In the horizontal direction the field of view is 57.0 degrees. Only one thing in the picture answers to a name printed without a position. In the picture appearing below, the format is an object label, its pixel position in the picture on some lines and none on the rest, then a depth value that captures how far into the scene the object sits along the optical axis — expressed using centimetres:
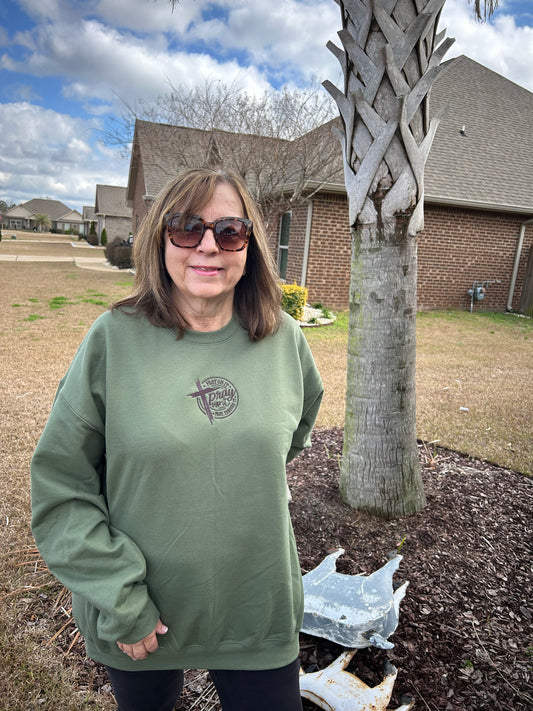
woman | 129
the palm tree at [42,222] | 10119
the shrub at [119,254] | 2264
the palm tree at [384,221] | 270
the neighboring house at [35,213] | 11525
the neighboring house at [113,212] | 4781
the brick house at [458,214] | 1188
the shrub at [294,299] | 984
